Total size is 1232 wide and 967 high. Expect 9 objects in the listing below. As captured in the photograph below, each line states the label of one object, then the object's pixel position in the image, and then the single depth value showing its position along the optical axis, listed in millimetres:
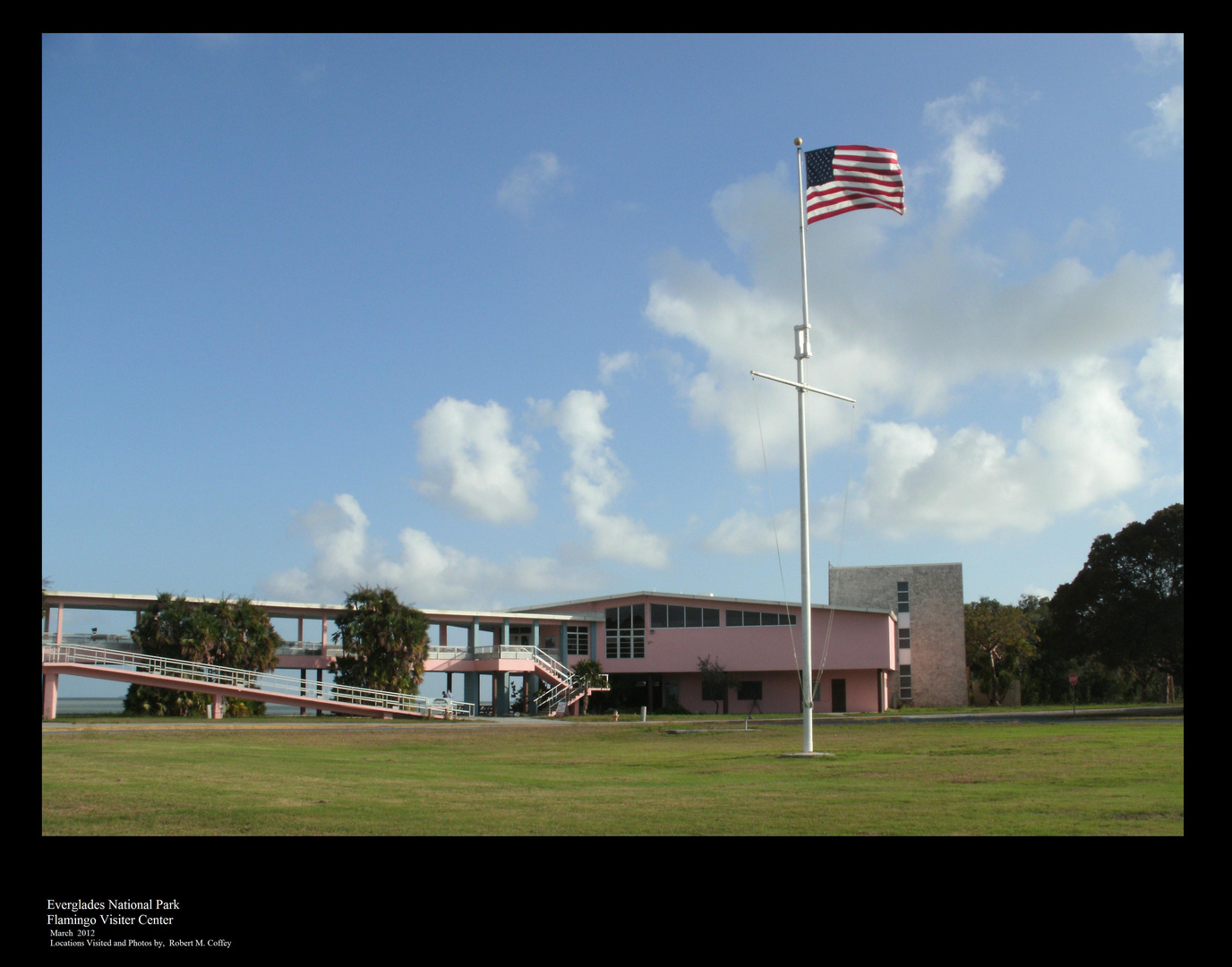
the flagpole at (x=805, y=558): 18828
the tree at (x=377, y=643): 43156
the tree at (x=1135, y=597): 49188
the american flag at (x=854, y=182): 19609
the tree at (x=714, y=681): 53656
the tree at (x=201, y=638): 39188
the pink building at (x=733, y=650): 54000
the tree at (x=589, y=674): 50344
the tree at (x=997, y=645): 67500
